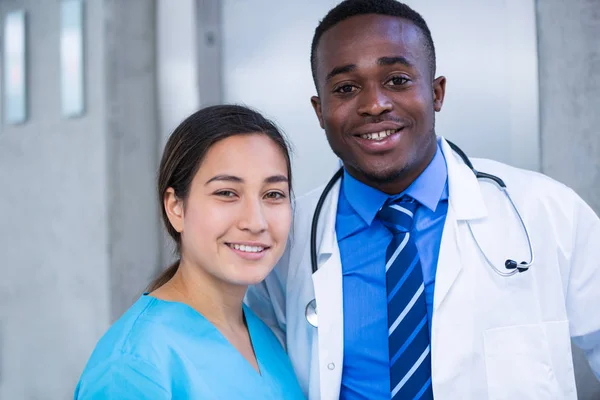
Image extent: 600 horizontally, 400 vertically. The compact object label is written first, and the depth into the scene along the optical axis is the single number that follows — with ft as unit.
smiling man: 3.91
